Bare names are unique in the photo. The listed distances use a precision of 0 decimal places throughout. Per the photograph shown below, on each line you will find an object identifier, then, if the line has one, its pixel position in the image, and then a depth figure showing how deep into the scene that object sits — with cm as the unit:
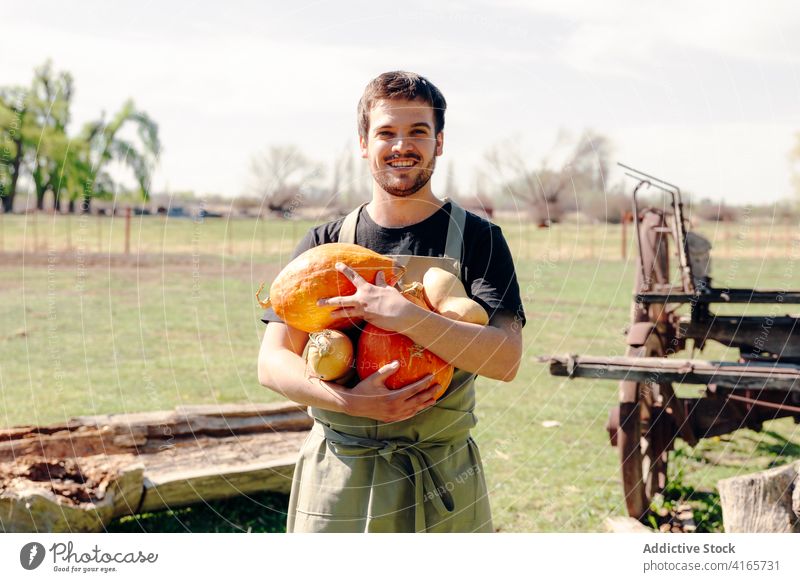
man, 218
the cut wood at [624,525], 436
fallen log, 388
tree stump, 356
